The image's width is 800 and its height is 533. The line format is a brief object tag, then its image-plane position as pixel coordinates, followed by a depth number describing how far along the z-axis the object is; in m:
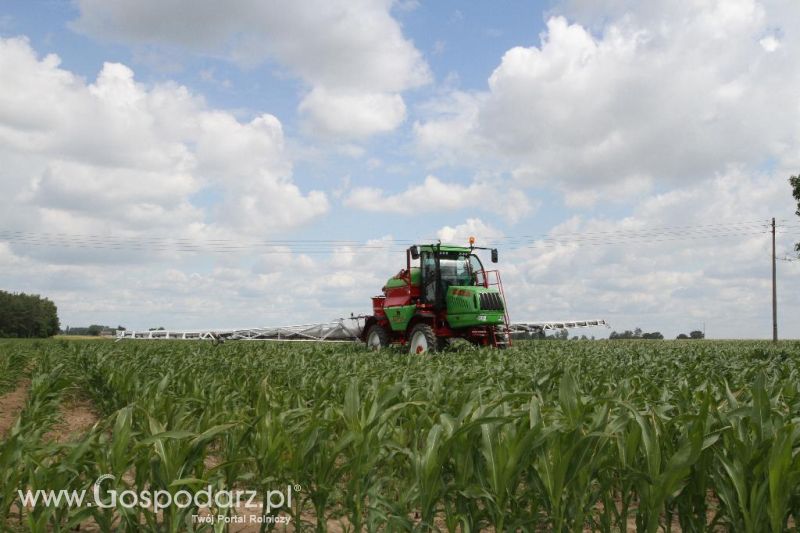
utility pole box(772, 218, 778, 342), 38.83
